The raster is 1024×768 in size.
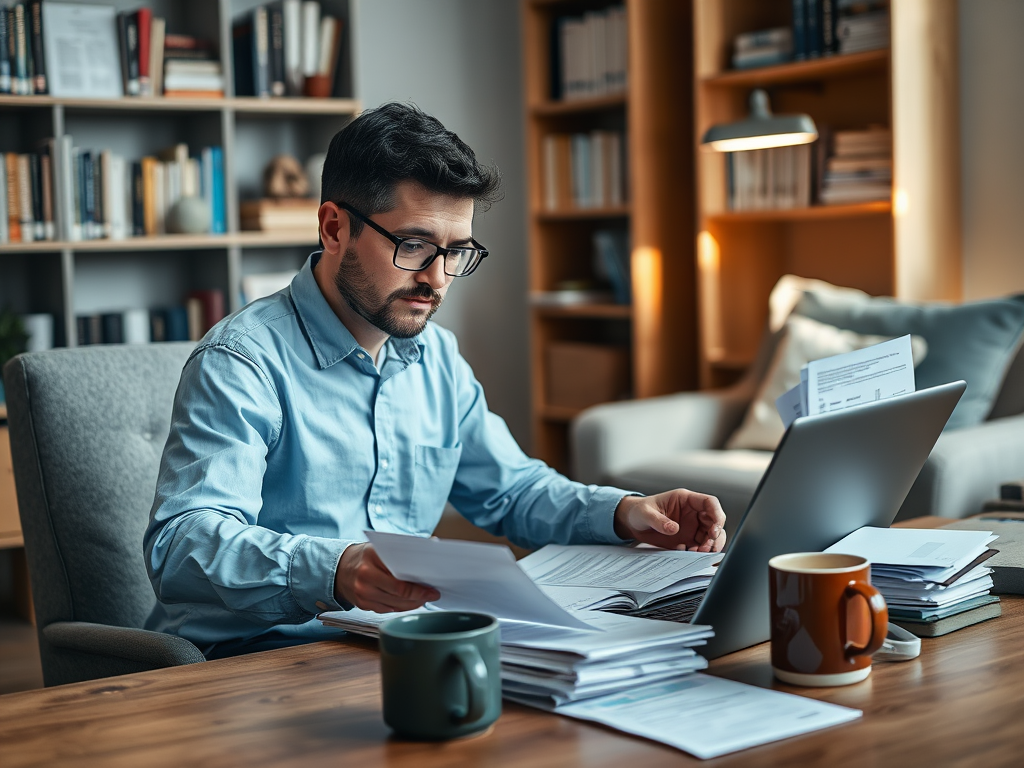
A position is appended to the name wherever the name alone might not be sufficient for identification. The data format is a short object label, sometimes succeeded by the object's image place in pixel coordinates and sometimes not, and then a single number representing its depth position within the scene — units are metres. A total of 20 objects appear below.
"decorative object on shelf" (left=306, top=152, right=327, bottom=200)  4.04
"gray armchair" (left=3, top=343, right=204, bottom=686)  1.51
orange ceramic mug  0.90
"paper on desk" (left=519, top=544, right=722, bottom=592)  1.16
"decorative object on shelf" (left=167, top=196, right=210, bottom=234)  3.72
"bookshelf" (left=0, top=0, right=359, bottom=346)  3.66
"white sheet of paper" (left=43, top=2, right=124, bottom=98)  3.55
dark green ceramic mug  0.81
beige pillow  3.23
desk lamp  3.16
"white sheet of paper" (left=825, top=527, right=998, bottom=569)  1.10
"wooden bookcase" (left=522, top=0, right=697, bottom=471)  4.05
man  1.26
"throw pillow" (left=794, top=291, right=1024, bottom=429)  2.99
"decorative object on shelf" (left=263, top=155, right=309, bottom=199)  3.99
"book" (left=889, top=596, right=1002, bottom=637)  1.07
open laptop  0.92
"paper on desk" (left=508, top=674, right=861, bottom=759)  0.82
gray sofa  2.61
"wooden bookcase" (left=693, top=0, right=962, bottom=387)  3.37
